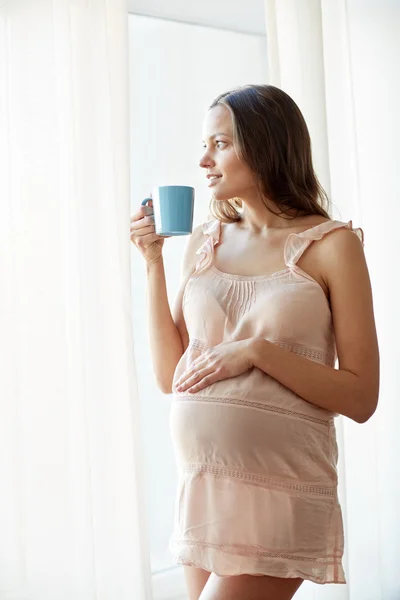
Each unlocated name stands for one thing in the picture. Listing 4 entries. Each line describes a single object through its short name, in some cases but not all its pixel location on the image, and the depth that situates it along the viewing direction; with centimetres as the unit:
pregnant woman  237
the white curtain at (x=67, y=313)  295
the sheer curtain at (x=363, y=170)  364
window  377
